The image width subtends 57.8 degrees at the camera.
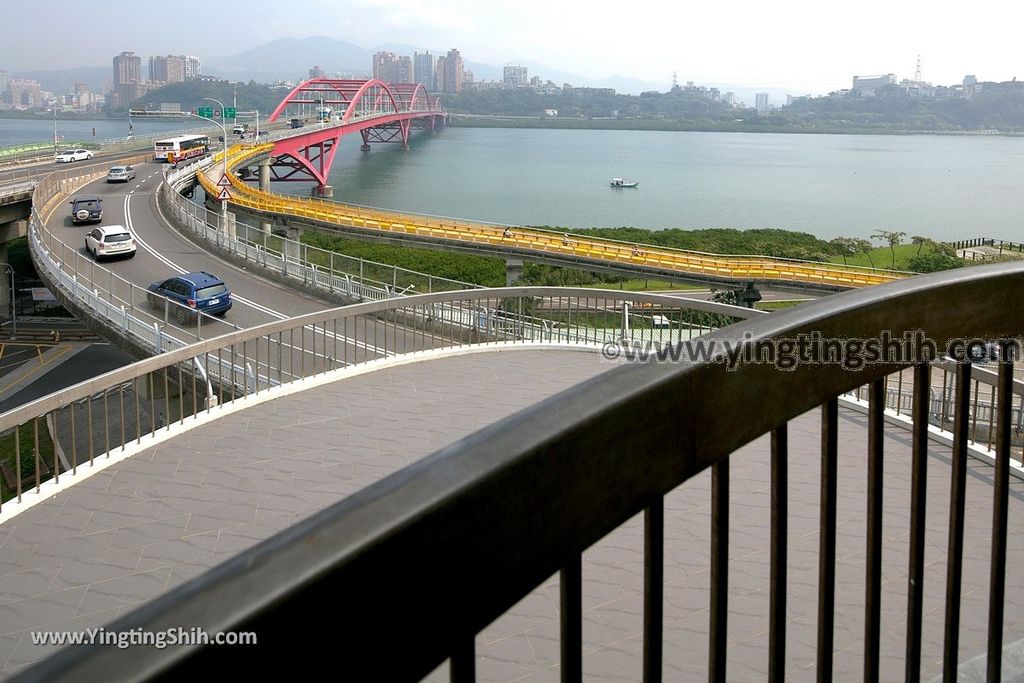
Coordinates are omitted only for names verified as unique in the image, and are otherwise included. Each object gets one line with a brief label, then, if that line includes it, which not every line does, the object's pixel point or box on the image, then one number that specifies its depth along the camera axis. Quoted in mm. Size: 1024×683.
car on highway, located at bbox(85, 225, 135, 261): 21172
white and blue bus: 42969
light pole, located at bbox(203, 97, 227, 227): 26050
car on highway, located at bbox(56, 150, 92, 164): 42969
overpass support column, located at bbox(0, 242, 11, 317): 28344
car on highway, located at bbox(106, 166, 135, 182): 34562
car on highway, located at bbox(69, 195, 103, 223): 25234
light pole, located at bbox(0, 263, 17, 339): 26188
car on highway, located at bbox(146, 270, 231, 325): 16594
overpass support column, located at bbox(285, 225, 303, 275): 21312
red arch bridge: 51219
